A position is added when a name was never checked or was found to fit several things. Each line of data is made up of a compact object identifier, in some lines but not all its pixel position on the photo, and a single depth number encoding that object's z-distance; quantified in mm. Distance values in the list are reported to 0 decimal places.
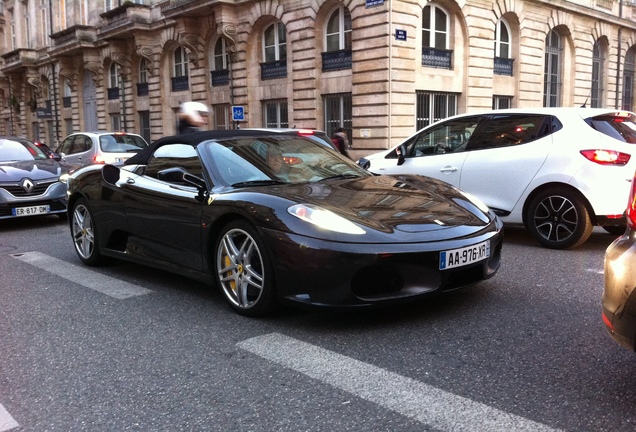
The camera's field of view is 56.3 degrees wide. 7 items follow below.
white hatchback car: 6133
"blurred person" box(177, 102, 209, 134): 8605
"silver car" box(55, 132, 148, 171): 14070
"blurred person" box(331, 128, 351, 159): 13969
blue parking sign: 19548
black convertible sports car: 3736
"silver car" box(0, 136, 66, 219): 8914
